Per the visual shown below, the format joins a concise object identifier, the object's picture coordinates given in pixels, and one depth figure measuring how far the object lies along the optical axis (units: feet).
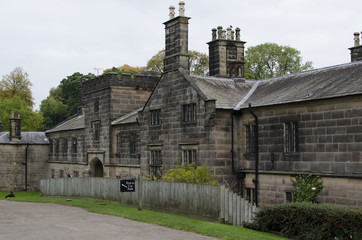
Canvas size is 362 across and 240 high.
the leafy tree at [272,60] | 199.93
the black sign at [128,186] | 79.56
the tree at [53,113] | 249.34
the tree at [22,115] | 231.09
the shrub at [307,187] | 72.02
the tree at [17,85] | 268.00
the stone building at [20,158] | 167.84
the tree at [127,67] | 239.99
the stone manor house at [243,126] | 69.97
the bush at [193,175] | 79.10
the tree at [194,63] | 205.19
